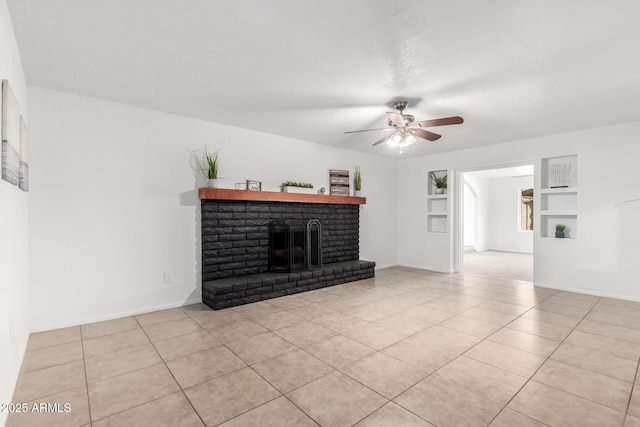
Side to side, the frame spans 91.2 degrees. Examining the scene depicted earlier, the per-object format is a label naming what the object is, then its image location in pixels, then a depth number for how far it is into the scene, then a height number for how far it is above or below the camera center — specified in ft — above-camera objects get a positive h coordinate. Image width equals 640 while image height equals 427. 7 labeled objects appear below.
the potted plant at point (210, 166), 13.21 +1.91
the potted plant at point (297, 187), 15.92 +1.21
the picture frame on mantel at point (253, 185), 14.76 +1.20
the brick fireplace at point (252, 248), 13.05 -1.72
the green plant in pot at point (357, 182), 19.61 +1.78
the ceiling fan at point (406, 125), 10.66 +3.04
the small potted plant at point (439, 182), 20.74 +1.88
